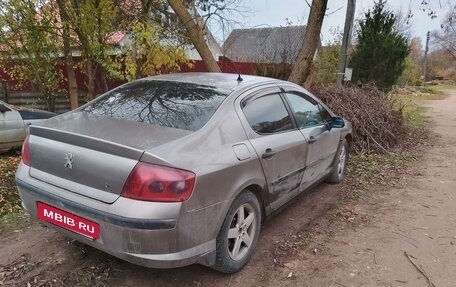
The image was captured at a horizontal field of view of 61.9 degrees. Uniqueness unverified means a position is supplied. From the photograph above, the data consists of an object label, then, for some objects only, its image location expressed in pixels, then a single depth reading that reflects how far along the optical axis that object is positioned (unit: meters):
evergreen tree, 14.65
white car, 6.77
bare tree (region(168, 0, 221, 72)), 8.56
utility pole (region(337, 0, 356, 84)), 10.24
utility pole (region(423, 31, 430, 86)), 44.81
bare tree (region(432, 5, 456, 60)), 43.25
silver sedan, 2.43
